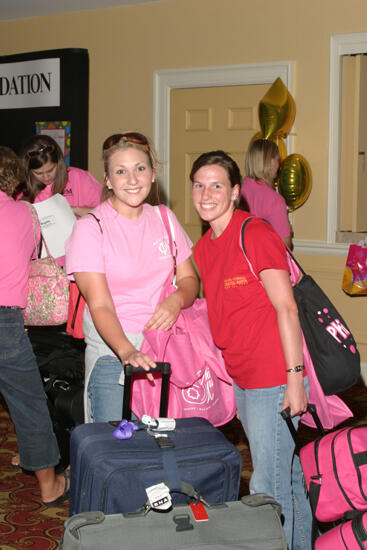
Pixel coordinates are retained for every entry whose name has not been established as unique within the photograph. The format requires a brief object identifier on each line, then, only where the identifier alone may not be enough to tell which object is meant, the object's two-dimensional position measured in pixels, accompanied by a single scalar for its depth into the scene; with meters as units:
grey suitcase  1.59
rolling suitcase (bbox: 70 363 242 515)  1.74
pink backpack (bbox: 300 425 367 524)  1.94
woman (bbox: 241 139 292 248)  4.73
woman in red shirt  2.06
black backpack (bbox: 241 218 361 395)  2.13
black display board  6.41
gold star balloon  5.19
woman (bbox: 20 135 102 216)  3.72
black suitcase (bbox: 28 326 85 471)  3.34
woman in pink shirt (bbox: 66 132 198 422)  2.09
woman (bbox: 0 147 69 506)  2.91
